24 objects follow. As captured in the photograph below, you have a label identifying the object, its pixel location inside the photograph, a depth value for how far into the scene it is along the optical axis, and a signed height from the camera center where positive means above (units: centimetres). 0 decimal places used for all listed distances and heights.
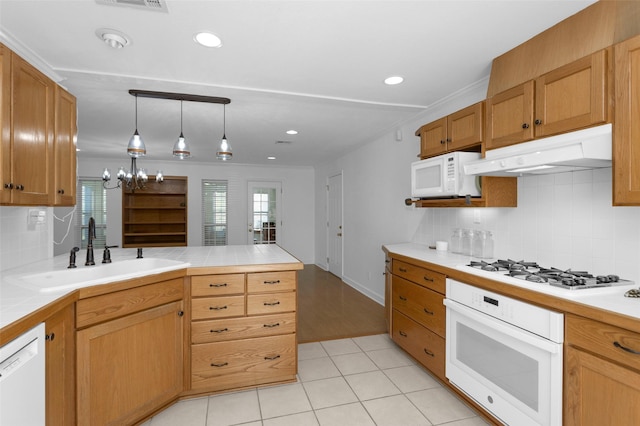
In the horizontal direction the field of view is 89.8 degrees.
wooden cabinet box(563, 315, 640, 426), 125 -68
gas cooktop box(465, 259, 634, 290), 162 -36
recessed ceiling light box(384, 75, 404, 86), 260 +110
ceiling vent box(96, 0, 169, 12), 164 +107
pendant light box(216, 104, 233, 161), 307 +59
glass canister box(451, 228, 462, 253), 290 -26
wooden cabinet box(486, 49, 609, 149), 160 +63
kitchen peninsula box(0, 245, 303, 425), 157 -73
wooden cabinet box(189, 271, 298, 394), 228 -87
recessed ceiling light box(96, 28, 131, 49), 192 +107
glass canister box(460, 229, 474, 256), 279 -25
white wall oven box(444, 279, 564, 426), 155 -80
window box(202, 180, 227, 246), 709 +0
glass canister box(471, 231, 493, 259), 265 -27
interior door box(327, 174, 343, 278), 620 -25
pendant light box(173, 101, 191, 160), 291 +58
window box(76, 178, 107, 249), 638 +7
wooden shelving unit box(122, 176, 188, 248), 686 -5
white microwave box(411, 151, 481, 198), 250 +29
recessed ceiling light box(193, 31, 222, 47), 196 +108
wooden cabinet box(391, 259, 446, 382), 237 -83
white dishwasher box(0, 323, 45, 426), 113 -64
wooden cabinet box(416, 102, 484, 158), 238 +67
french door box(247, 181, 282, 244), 734 -2
